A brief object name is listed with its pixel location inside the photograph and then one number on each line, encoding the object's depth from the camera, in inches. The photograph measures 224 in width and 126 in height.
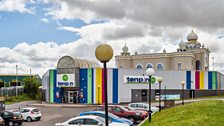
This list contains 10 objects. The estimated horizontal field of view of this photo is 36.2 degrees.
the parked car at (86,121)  708.3
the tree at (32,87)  2583.7
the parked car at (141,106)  1179.9
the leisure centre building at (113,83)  1959.9
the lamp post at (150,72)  772.0
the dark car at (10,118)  983.6
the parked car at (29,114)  1136.8
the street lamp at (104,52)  313.1
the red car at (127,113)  973.2
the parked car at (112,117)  784.9
